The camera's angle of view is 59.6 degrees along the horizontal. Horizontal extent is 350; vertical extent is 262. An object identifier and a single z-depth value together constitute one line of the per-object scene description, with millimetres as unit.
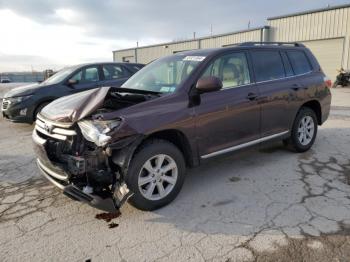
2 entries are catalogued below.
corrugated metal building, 18344
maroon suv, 3076
